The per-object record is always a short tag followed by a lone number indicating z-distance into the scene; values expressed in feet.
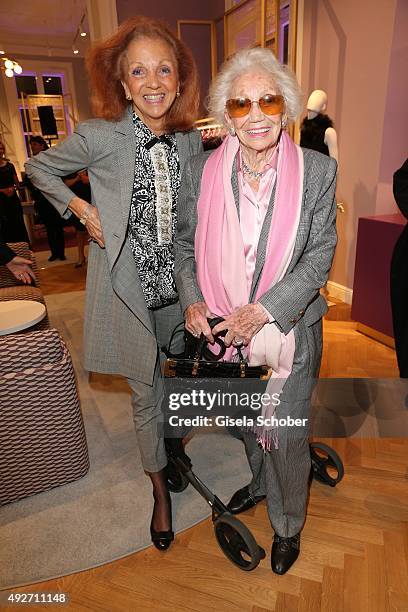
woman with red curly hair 4.97
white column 16.34
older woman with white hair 4.39
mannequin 12.55
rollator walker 5.45
